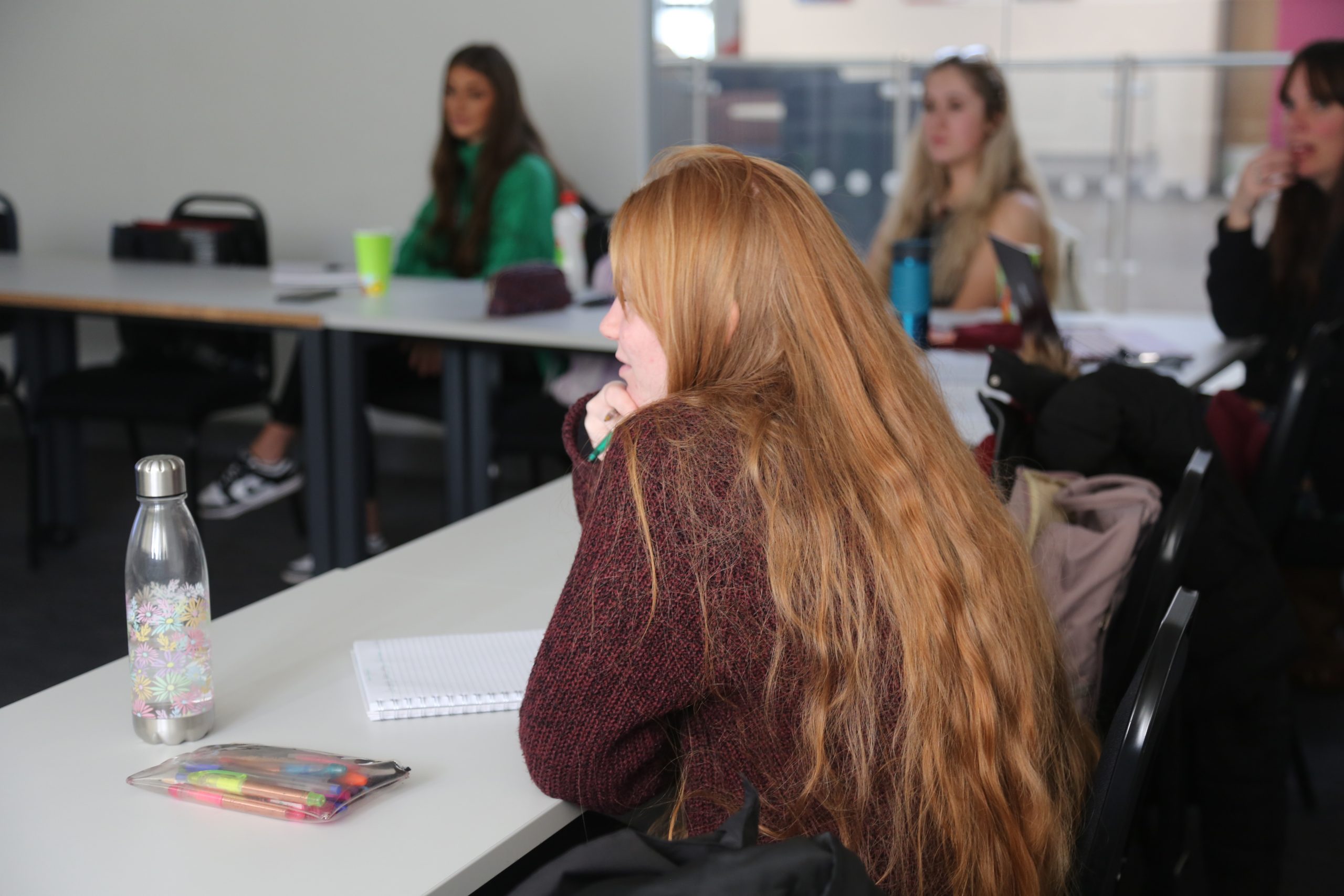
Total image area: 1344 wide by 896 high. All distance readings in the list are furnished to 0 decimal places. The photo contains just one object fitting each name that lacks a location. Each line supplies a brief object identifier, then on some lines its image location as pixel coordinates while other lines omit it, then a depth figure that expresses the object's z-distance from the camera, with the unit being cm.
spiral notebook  350
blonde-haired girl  543
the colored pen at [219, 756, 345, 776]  333
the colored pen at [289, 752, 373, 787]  332
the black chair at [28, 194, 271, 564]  558
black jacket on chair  391
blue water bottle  489
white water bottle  564
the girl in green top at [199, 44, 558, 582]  581
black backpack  194
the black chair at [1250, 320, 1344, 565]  437
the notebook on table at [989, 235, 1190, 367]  475
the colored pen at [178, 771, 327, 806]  323
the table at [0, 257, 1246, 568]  518
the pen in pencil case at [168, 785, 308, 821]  323
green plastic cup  554
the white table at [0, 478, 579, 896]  301
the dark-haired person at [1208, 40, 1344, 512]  515
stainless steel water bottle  338
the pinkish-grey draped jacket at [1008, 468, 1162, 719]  369
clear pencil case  323
